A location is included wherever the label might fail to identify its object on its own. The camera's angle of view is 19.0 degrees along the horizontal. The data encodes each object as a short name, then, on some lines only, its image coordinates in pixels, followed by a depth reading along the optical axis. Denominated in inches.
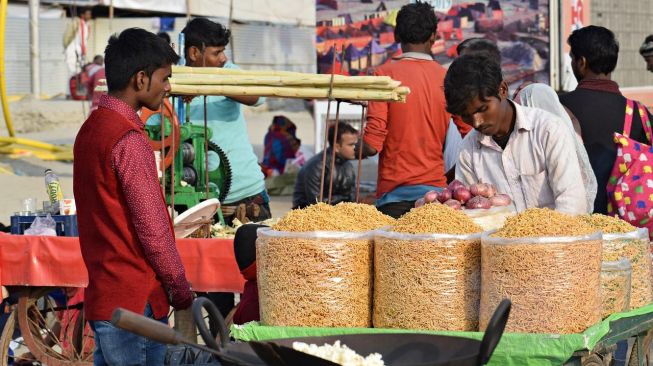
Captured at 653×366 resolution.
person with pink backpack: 372.0
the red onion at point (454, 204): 270.4
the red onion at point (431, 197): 285.7
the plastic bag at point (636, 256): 254.9
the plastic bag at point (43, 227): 393.1
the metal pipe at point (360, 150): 355.9
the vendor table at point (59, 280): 380.7
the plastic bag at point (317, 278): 236.9
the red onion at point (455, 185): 280.2
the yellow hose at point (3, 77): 940.4
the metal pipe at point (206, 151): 397.6
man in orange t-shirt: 380.2
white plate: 376.0
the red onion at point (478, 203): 269.5
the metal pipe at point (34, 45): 1426.9
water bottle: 415.0
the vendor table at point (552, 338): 219.7
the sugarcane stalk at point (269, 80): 330.3
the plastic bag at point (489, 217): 261.7
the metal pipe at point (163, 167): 375.5
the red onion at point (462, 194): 274.7
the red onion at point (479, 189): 274.9
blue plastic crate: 395.8
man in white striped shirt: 263.1
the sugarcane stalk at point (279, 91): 330.6
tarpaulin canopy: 1537.9
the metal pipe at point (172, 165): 358.4
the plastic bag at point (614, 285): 248.7
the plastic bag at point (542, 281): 221.1
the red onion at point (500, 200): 272.0
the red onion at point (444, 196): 280.5
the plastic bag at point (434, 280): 231.1
